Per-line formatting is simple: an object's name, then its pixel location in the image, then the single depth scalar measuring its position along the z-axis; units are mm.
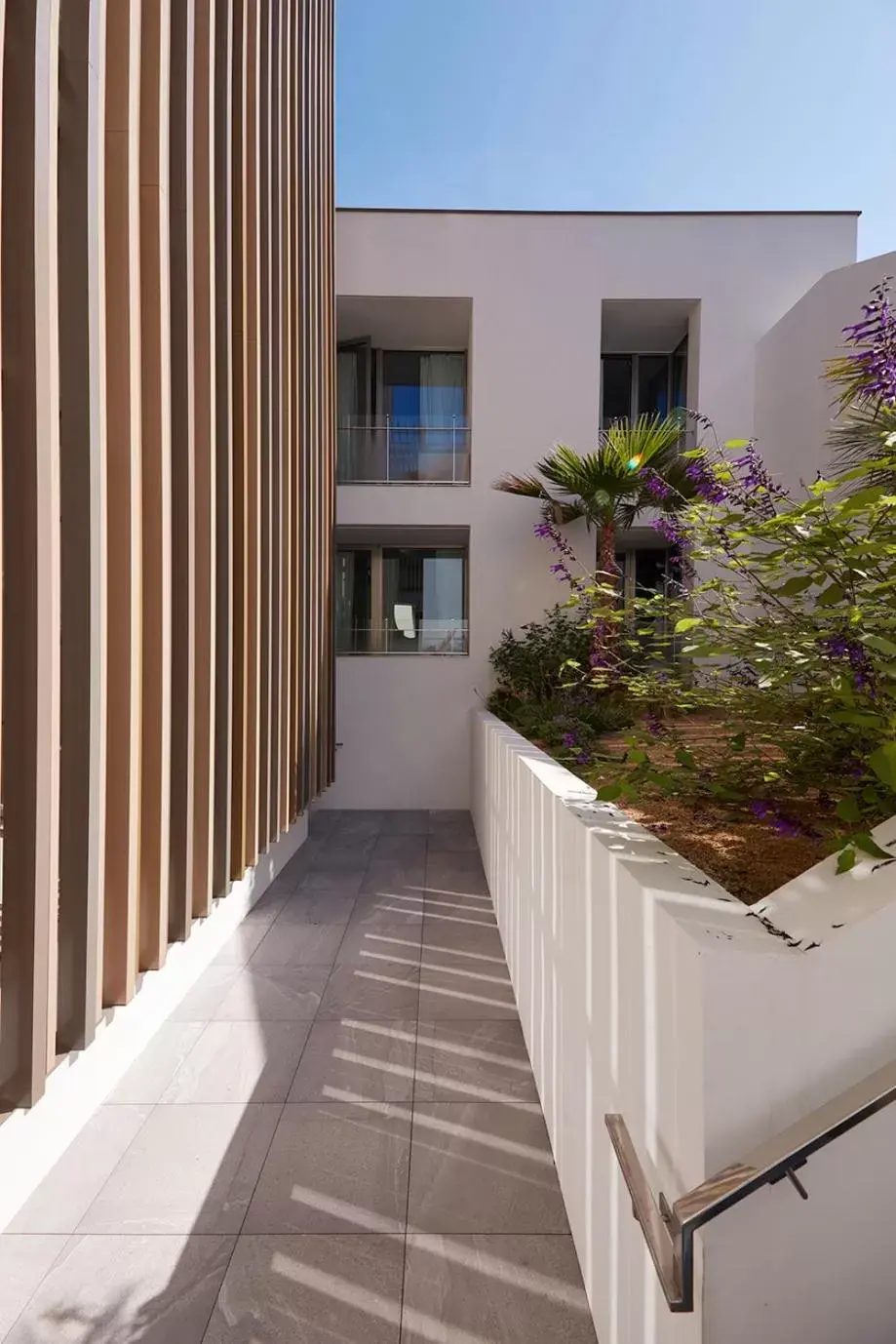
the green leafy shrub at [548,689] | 6316
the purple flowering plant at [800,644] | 1446
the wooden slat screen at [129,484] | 1812
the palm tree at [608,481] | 6805
